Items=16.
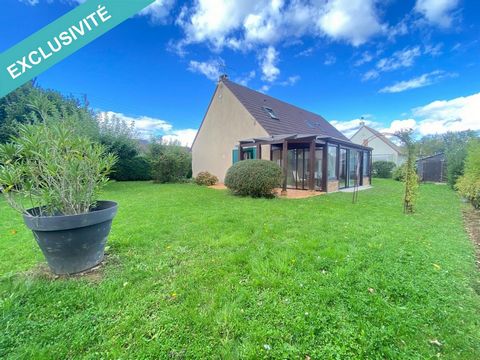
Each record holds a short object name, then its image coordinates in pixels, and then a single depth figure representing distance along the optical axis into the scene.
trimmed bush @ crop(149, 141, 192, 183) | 14.95
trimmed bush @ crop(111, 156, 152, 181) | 17.27
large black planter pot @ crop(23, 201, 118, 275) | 2.36
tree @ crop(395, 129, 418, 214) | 5.80
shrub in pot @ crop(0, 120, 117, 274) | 2.40
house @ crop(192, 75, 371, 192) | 10.46
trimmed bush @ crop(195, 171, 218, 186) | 13.83
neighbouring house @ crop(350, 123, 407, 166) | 25.93
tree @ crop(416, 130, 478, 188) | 11.96
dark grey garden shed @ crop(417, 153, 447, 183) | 17.56
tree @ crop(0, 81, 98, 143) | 10.62
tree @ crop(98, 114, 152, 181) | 14.14
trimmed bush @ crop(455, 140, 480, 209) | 6.33
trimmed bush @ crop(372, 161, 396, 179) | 21.12
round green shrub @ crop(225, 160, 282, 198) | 8.06
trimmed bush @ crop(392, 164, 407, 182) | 17.85
